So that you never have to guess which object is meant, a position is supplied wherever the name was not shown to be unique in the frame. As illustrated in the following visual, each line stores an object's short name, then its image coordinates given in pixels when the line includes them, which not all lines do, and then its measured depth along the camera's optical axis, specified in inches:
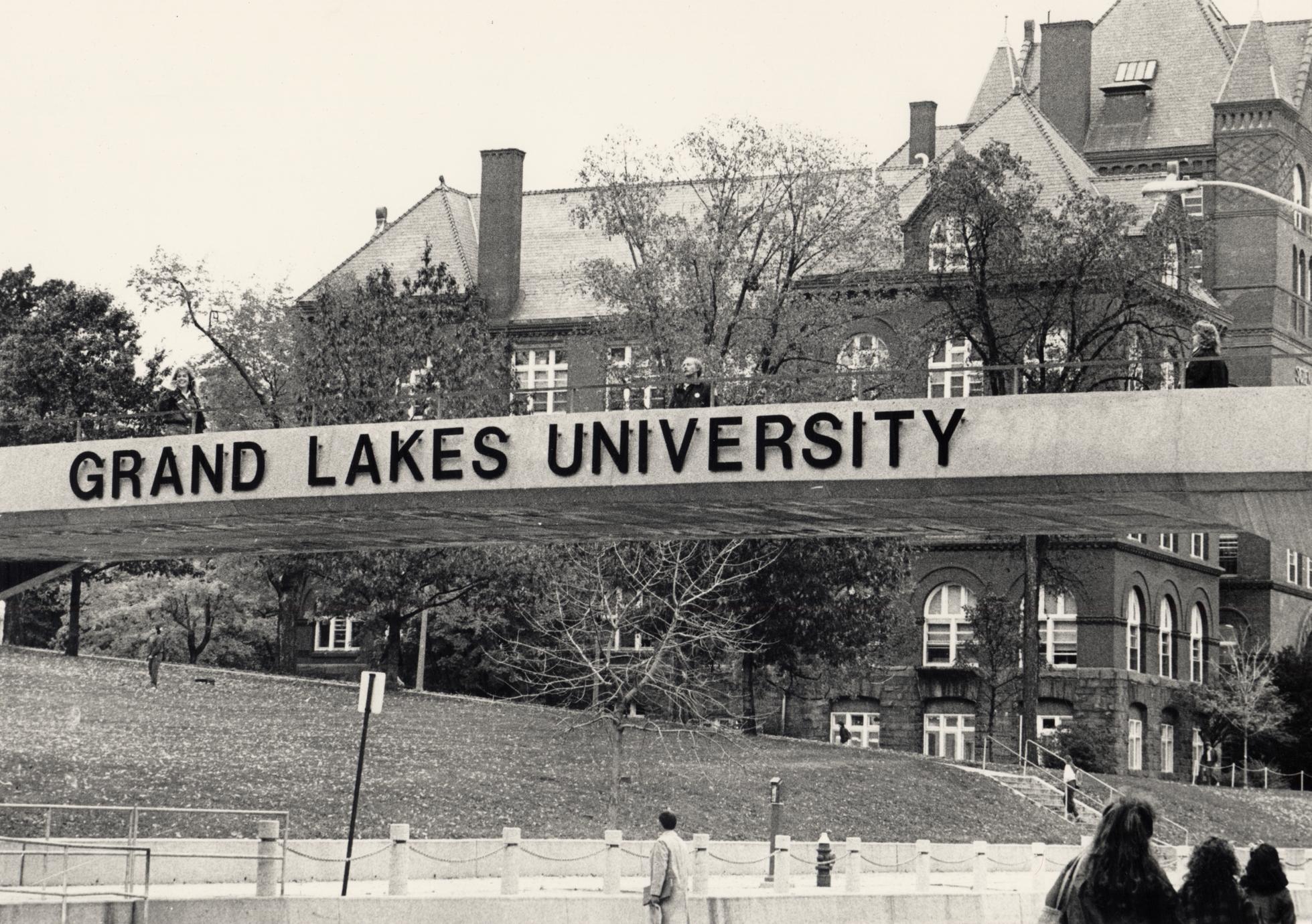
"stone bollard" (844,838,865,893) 1251.2
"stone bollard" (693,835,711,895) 1130.7
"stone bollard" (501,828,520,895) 1067.3
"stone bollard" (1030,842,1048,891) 1379.2
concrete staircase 2004.2
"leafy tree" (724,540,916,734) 2130.9
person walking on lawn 2020.2
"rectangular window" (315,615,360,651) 3152.1
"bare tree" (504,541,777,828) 1726.1
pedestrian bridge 895.7
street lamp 1194.0
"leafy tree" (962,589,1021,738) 2596.0
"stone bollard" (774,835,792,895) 1200.8
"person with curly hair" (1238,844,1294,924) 496.1
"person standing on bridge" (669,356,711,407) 1022.4
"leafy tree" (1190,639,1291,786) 2834.6
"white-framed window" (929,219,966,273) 2413.9
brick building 2829.7
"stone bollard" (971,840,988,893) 1294.3
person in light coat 786.2
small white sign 1001.5
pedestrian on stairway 1973.4
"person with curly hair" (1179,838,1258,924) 449.4
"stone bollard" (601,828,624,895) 1127.6
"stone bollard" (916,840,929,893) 1279.5
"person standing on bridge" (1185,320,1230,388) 917.2
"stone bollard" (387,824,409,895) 1051.9
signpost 1002.1
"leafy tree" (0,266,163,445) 2849.4
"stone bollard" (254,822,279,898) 965.8
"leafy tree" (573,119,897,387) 2129.7
